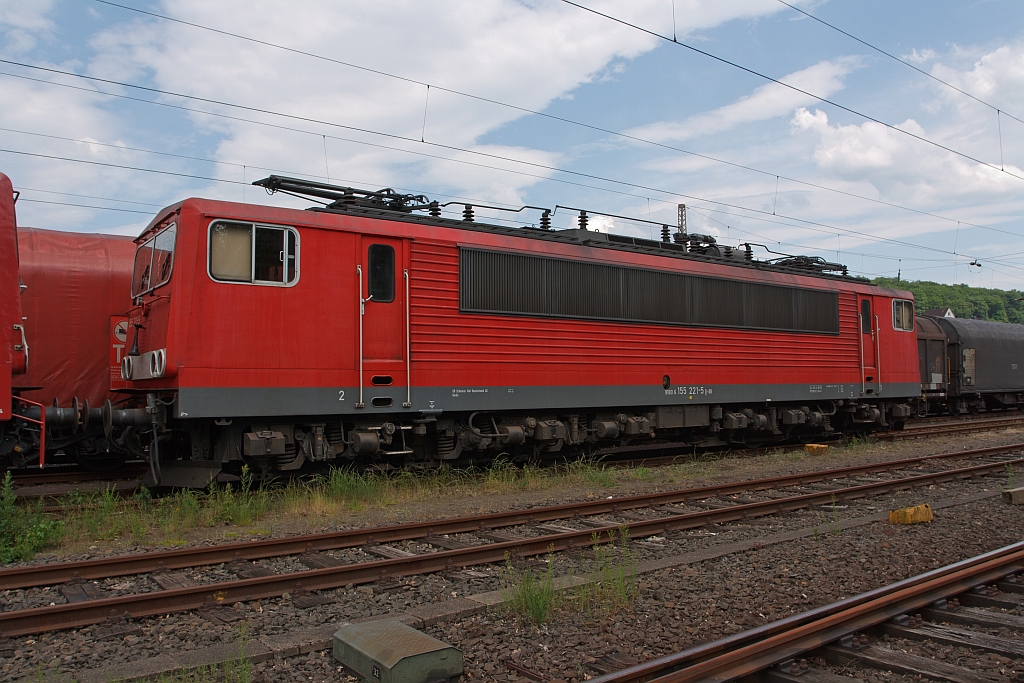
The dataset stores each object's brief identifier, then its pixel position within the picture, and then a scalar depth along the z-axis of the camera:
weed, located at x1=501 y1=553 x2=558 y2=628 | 5.20
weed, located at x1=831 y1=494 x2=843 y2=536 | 7.98
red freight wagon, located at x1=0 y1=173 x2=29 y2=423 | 7.61
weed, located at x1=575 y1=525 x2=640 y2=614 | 5.50
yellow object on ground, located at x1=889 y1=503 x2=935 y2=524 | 8.33
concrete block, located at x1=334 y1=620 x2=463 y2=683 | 3.97
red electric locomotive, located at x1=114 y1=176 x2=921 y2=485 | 8.98
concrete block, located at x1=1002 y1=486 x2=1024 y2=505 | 9.51
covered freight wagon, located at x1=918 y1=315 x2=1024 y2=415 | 24.73
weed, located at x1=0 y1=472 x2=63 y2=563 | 6.90
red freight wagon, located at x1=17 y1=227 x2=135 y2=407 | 11.11
